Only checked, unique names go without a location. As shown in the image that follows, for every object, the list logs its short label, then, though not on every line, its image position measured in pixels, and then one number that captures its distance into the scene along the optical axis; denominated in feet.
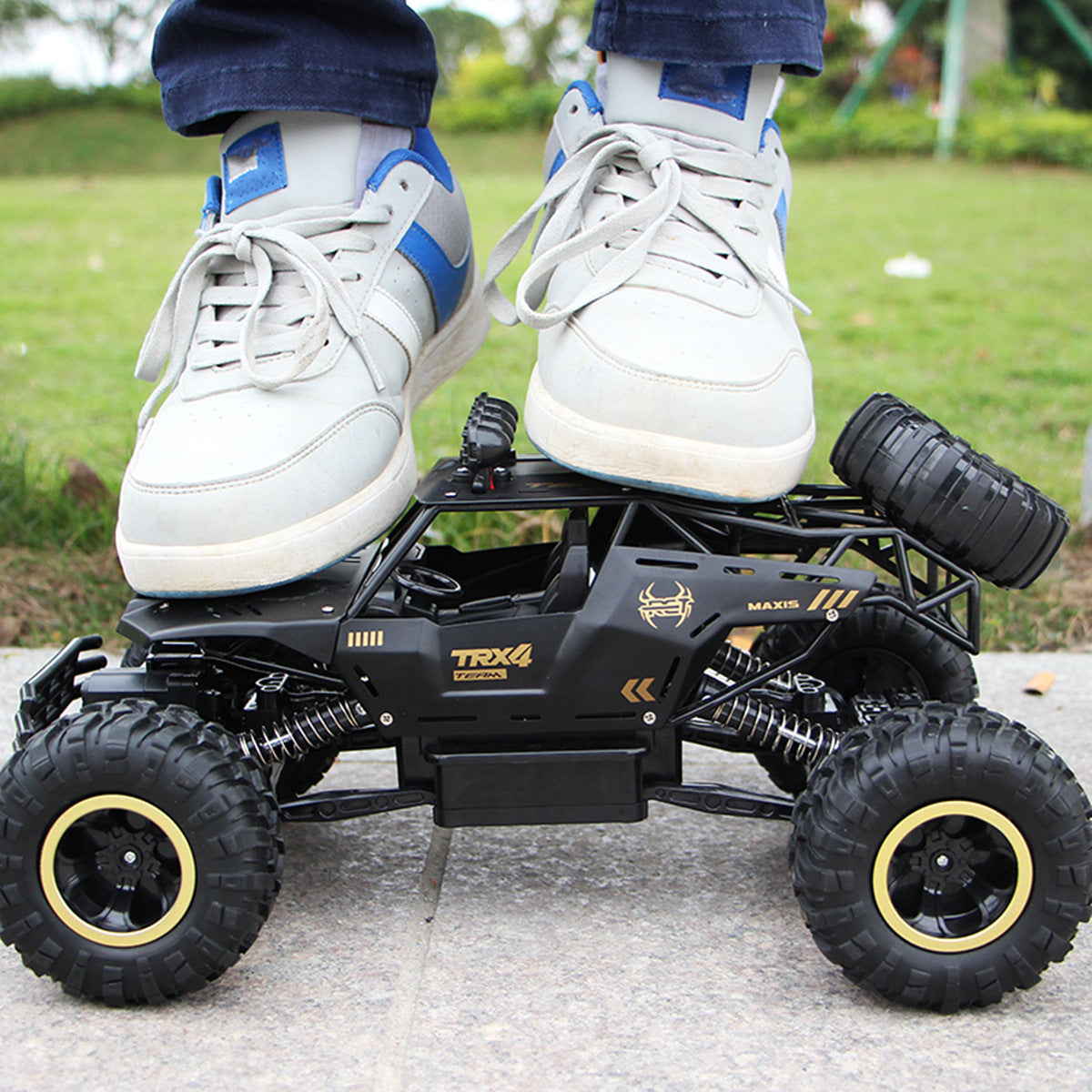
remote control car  3.08
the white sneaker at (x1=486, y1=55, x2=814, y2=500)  3.15
